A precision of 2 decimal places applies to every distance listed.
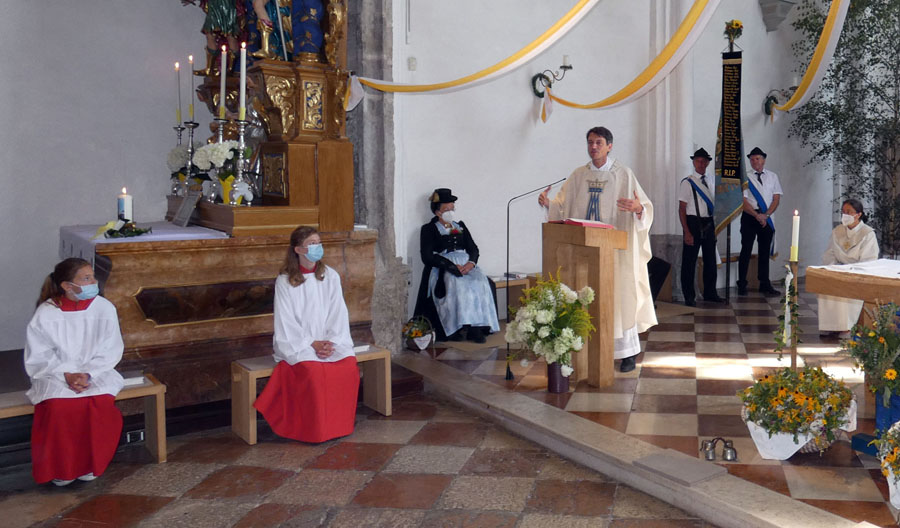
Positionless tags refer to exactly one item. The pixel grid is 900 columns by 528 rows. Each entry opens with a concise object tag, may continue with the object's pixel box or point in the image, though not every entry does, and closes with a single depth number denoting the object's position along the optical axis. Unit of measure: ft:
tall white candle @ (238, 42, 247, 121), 17.54
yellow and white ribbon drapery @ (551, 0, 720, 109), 15.48
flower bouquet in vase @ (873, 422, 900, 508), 11.54
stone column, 22.11
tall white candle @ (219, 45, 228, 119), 18.12
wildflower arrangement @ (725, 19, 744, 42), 30.06
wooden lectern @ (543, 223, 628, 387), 18.54
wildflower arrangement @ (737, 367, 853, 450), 13.73
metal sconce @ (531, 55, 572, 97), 29.09
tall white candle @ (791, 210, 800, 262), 13.78
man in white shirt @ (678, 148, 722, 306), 31.76
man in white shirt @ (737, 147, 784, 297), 34.22
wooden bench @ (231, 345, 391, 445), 16.55
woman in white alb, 23.38
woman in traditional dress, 24.47
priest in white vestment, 19.88
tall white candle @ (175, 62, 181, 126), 20.87
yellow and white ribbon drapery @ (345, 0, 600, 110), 16.80
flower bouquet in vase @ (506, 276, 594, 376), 17.69
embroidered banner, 28.48
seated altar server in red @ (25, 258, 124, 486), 14.26
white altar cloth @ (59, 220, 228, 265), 17.25
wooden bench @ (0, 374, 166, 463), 14.67
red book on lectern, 18.63
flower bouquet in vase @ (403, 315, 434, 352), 23.20
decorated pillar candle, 17.57
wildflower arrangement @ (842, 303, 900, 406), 13.71
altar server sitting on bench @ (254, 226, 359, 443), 16.43
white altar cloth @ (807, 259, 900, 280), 15.03
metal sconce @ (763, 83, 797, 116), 37.99
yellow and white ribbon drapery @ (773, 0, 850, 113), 14.93
